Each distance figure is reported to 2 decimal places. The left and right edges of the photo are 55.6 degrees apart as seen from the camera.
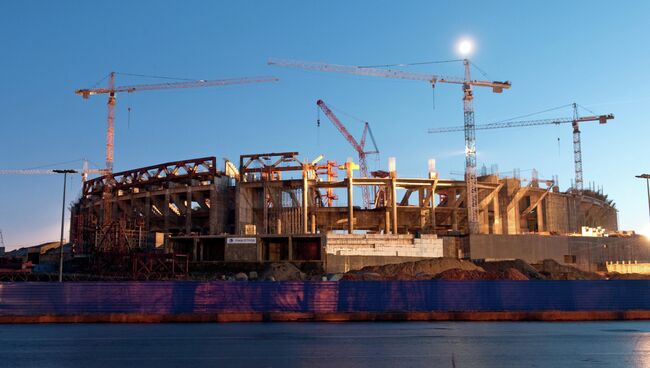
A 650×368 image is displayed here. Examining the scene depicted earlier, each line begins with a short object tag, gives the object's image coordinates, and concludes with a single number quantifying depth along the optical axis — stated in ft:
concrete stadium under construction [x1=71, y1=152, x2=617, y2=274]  223.51
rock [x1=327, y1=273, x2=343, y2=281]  162.40
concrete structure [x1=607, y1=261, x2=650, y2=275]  232.32
